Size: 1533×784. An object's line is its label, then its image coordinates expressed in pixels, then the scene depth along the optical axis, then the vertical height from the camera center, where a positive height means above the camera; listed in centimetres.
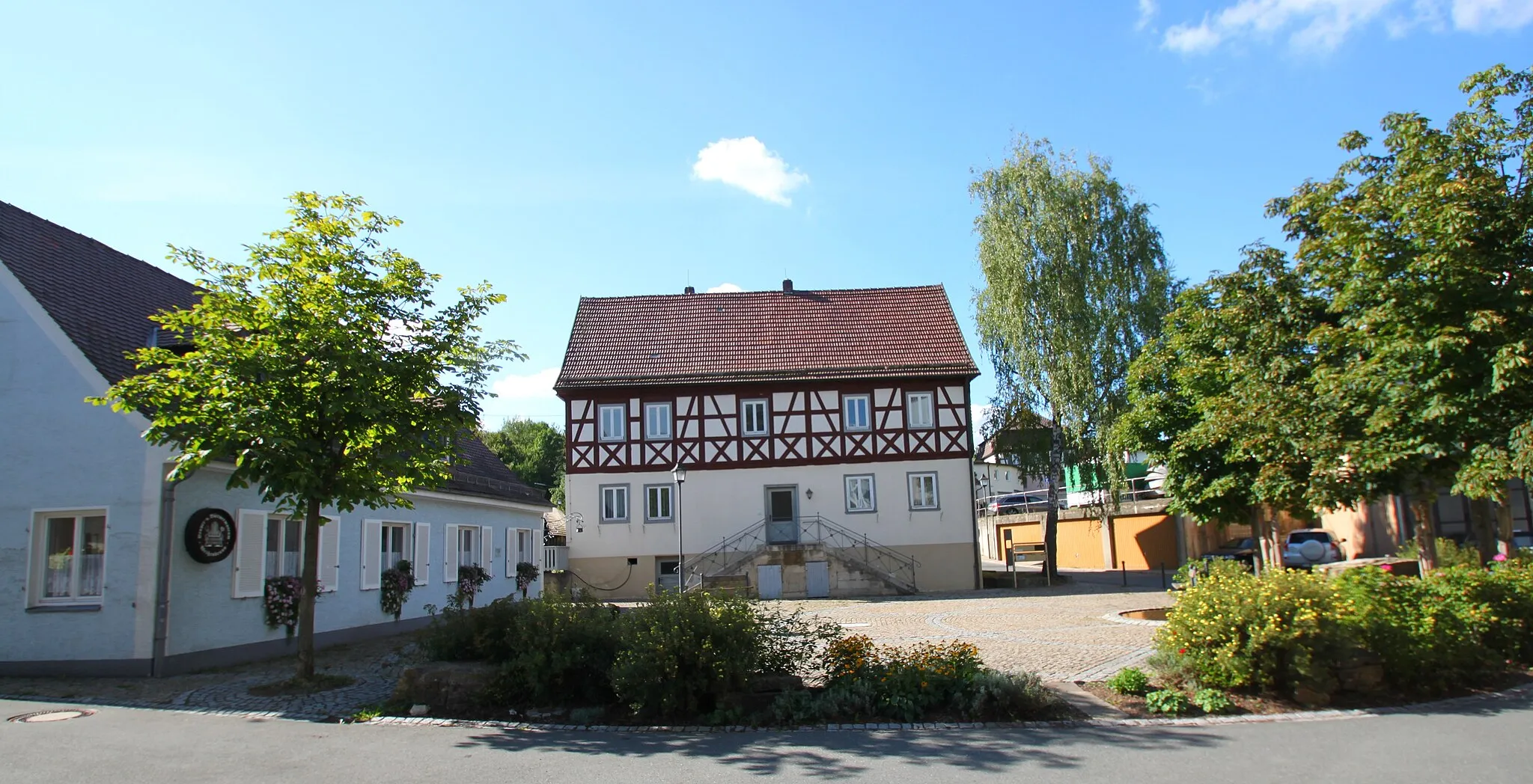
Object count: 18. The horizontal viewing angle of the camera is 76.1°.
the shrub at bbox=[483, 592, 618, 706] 982 -108
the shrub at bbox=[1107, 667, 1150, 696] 998 -153
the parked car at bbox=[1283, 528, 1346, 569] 2845 -67
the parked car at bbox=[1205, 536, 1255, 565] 3043 -71
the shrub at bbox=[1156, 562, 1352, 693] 928 -100
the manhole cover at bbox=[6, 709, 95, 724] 978 -150
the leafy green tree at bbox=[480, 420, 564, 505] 6819 +704
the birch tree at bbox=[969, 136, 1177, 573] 3092 +742
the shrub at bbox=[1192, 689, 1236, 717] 933 -163
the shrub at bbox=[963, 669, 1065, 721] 923 -155
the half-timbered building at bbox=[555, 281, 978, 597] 3166 +269
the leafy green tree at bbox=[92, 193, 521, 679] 1120 +211
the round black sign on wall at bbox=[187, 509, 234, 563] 1350 +36
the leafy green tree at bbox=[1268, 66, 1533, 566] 1130 +260
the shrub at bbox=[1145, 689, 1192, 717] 938 -164
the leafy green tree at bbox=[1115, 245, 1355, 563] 1373 +195
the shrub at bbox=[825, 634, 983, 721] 937 -134
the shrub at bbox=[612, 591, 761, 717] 917 -103
